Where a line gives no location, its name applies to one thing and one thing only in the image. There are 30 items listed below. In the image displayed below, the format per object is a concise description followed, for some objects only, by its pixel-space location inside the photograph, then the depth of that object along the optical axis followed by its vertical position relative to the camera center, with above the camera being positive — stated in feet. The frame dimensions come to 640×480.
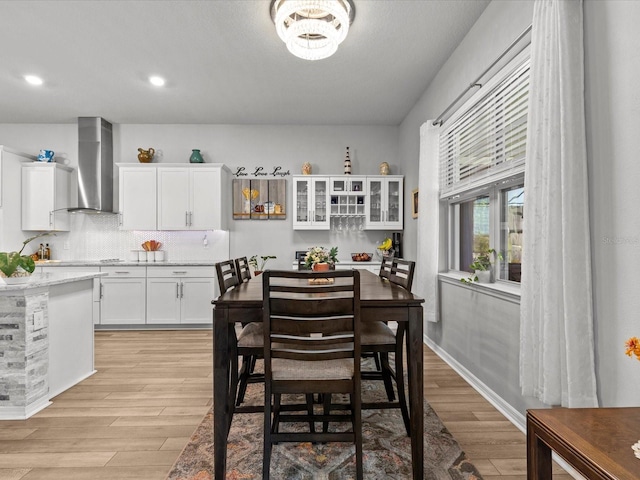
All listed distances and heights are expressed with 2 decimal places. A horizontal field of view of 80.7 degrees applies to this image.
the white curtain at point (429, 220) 12.45 +0.81
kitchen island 8.02 -2.23
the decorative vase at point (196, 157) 17.10 +3.99
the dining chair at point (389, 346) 6.96 -1.90
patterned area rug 6.03 -3.65
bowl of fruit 17.39 -0.58
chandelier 7.79 +4.80
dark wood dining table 5.74 -1.56
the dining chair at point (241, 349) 6.65 -1.83
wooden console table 2.75 -1.58
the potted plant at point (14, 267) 8.52 -0.49
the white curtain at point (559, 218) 5.45 +0.39
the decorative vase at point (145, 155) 17.11 +4.10
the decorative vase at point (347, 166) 17.48 +3.66
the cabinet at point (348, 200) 17.31 +2.06
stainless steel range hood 16.84 +3.55
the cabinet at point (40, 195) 16.51 +2.22
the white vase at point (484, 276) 9.44 -0.80
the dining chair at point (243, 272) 9.37 -0.73
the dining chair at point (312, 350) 5.31 -1.55
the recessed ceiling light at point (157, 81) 12.94 +5.74
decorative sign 18.16 +3.47
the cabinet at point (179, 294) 16.14 -2.12
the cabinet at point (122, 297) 16.07 -2.21
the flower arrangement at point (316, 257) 8.56 -0.28
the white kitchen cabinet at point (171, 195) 16.72 +2.22
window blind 7.71 +2.63
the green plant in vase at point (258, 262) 17.46 -0.81
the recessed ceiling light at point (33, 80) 12.88 +5.75
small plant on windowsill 9.45 -0.56
